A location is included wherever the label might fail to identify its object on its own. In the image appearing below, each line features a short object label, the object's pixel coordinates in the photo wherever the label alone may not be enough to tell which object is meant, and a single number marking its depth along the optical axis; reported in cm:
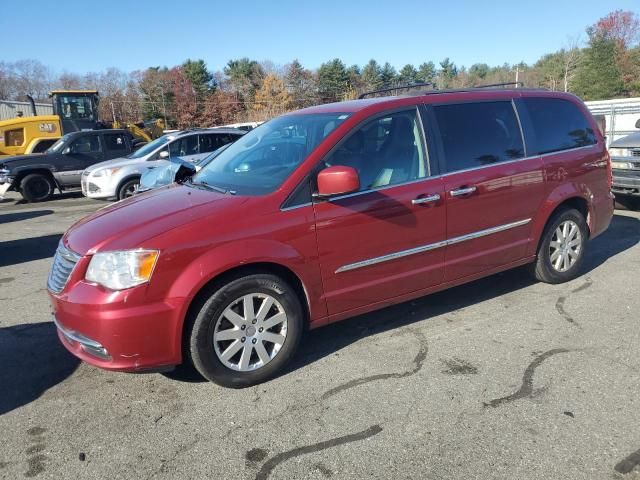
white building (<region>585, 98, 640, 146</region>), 1423
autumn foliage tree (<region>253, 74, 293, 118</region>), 5928
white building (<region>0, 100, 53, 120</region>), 3491
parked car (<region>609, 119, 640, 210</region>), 790
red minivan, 305
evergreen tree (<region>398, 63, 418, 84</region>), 8156
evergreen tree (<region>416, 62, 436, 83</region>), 8819
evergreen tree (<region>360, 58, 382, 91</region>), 7256
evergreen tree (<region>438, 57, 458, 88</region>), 8878
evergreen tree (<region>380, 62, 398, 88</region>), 7781
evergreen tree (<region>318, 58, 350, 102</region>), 6606
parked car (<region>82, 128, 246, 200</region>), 1147
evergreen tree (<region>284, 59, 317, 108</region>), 6581
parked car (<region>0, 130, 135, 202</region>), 1348
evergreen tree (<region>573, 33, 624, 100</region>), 4530
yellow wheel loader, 1712
